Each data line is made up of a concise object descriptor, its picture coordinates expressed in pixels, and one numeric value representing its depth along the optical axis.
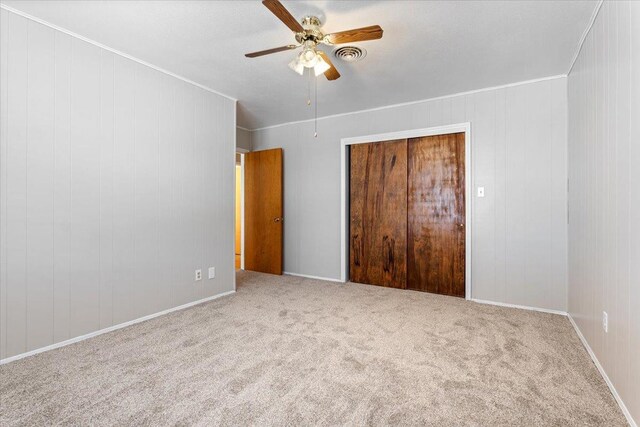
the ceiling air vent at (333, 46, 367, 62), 2.57
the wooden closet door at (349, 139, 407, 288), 4.08
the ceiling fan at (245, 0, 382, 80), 1.93
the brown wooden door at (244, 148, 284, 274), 4.85
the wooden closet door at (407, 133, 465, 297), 3.70
